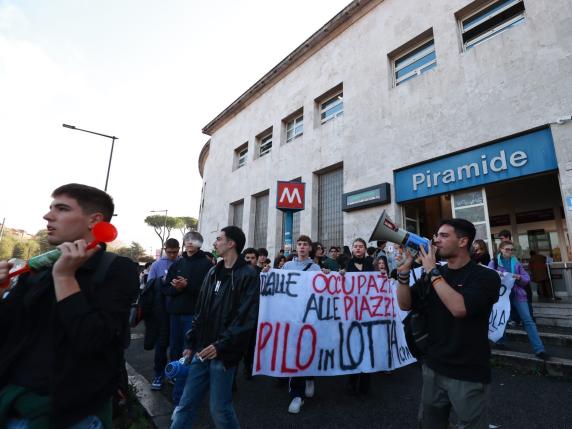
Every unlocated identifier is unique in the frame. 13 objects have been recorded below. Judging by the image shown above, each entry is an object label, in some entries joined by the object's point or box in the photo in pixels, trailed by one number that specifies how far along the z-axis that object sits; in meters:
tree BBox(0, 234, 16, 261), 55.32
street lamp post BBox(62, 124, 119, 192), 15.52
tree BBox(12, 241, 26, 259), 60.38
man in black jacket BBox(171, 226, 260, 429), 2.28
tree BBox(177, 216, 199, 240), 66.89
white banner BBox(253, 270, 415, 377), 3.76
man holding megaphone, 1.93
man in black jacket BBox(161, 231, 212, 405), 4.02
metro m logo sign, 6.69
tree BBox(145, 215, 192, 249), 66.06
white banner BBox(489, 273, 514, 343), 4.83
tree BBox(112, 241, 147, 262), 73.47
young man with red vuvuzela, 1.21
